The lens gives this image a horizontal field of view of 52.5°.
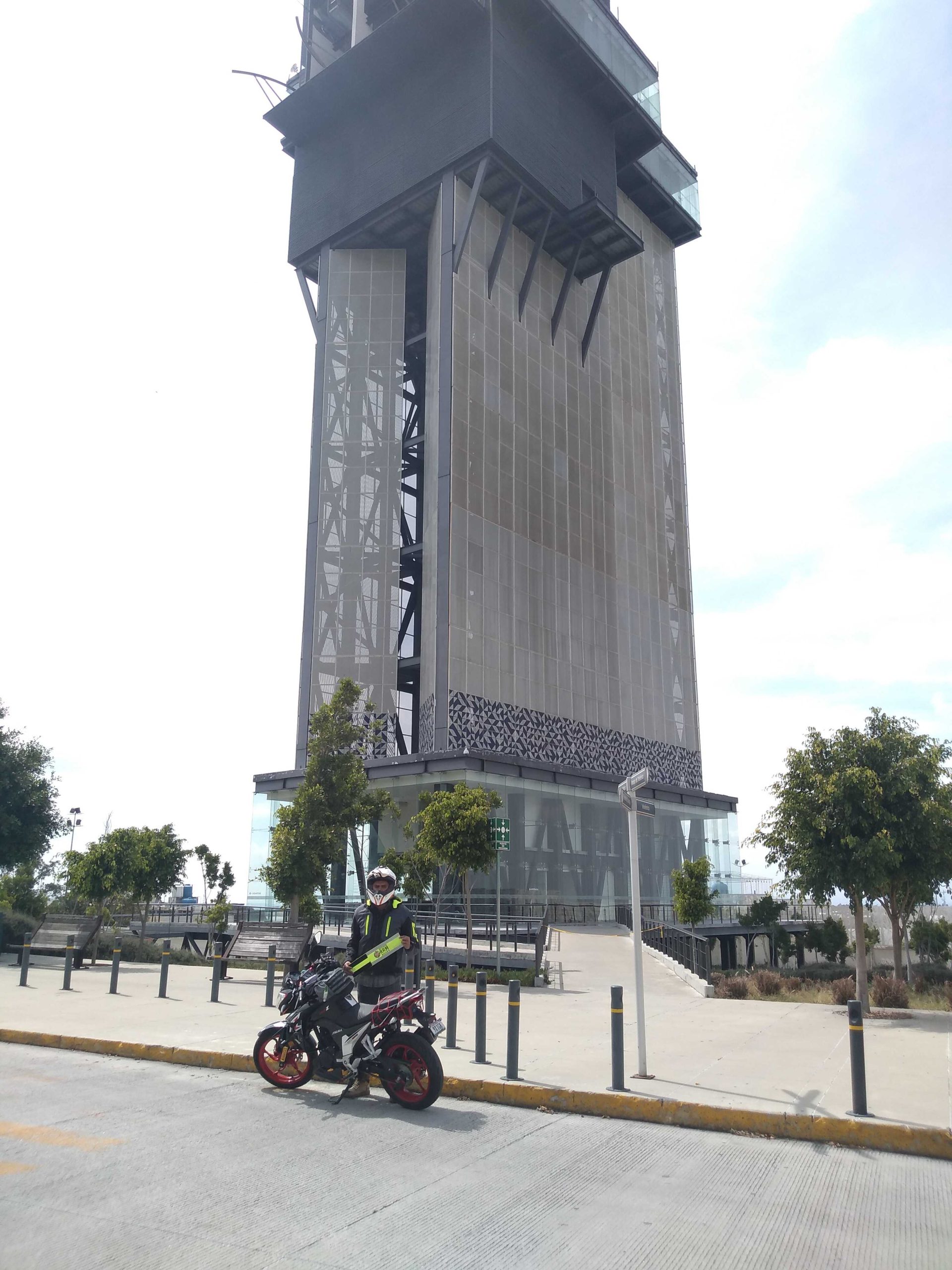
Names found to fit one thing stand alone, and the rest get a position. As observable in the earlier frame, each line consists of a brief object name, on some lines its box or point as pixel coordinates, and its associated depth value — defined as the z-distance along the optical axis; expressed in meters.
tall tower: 44.66
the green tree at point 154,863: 29.39
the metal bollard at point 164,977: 16.59
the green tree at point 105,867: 28.42
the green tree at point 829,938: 36.00
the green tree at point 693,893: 35.31
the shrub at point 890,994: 16.66
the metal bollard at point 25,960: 18.90
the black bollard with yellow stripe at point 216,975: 16.11
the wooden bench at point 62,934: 23.61
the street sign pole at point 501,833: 22.77
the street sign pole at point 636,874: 9.75
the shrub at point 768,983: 19.70
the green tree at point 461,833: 23.44
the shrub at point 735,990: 19.06
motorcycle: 8.70
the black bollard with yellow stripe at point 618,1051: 9.19
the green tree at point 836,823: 15.98
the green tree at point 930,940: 33.88
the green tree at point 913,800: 16.38
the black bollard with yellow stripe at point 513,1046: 9.70
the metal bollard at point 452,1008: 11.68
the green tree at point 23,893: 32.97
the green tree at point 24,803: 33.16
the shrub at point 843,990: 17.02
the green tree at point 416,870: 26.66
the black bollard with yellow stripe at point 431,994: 12.41
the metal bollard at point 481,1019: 10.59
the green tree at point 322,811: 24.22
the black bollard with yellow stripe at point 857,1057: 8.20
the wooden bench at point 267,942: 20.31
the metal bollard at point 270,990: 15.48
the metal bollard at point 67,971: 17.80
